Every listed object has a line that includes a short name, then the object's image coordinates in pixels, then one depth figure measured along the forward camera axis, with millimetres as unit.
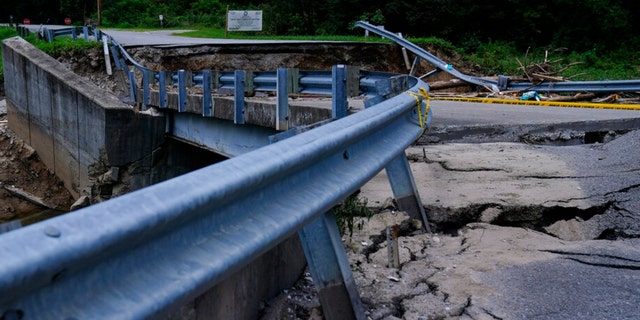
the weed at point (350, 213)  4129
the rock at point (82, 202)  13047
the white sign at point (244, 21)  29703
